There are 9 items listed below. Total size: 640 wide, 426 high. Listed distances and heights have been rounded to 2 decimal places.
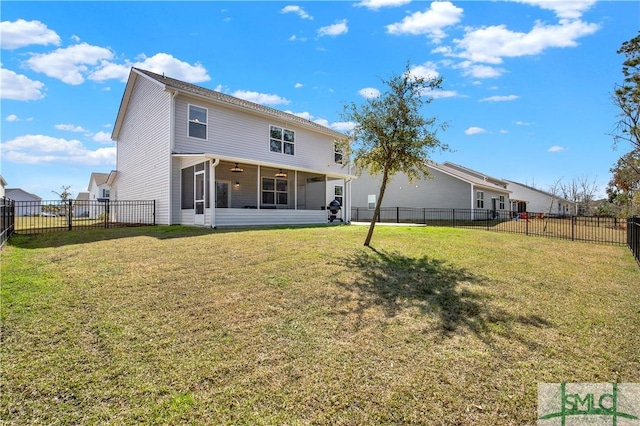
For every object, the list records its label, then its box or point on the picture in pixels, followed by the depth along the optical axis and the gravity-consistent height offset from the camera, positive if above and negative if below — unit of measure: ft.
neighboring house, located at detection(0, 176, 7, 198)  112.77 +10.42
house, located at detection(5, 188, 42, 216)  197.47 +10.45
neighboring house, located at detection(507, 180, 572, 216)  154.61 +5.83
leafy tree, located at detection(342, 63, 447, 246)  28.09 +7.60
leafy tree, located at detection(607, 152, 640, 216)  70.74 +8.16
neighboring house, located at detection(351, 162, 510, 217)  87.81 +5.24
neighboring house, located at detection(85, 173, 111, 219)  123.89 +10.38
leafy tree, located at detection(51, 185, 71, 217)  118.32 +6.18
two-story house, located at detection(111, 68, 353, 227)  45.62 +9.25
